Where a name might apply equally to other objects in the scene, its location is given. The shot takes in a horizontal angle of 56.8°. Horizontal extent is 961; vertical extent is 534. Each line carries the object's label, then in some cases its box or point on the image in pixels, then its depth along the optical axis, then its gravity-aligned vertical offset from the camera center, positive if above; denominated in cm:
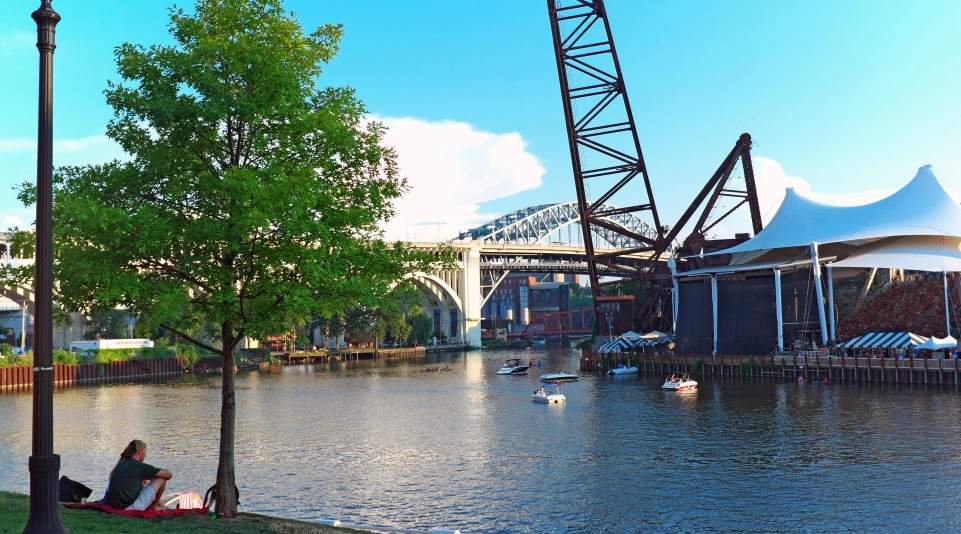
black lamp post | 1069 +24
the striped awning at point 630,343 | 8244 -141
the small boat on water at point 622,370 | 7256 -347
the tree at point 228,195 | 1583 +270
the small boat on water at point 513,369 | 8118 -347
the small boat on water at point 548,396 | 5153 -383
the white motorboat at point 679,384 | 5634 -367
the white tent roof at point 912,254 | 6134 +465
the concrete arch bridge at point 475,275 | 15325 +1033
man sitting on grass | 1659 -264
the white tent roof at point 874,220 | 6412 +765
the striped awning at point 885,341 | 5562 -136
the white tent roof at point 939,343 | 5428 -155
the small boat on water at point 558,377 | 6738 -358
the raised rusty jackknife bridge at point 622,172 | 8538 +1483
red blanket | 1600 -307
